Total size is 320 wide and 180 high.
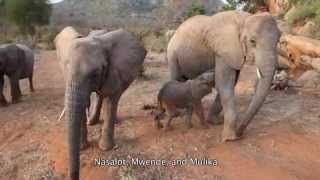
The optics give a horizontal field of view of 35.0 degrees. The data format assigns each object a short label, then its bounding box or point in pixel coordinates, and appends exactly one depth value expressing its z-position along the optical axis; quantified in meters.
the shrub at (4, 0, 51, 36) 33.66
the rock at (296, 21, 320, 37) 15.42
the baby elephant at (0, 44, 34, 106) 10.55
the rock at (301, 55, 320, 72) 12.41
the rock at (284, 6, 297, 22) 18.79
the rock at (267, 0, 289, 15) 23.06
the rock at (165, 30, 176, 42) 21.98
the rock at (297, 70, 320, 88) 11.78
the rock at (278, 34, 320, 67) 12.88
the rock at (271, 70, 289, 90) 11.30
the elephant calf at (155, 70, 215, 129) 8.08
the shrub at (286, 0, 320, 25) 17.45
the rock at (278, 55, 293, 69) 13.95
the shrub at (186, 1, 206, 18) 29.94
